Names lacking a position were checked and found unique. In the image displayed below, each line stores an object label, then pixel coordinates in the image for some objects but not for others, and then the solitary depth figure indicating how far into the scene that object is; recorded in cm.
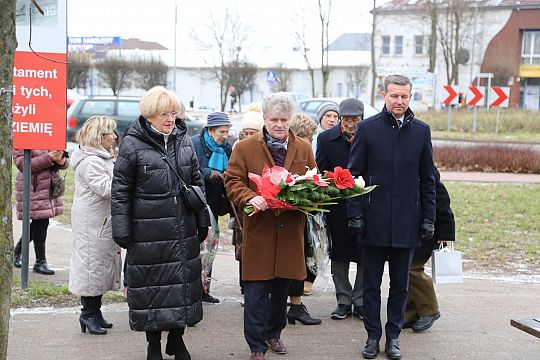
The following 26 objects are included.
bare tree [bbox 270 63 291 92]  5281
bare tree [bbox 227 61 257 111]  4969
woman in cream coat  615
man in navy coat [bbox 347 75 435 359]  573
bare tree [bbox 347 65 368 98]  6208
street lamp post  4583
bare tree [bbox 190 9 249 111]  4859
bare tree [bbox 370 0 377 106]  3617
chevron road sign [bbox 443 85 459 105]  2688
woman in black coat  529
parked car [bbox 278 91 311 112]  2692
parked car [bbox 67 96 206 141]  2220
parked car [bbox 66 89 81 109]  2622
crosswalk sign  4466
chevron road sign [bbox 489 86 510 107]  2545
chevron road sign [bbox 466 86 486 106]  2592
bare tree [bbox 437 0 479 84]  4494
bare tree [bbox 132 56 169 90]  5134
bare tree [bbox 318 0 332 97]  3803
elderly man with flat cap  689
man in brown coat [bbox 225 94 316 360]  563
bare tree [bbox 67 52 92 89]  4853
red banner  713
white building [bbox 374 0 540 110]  6269
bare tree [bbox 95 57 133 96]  5000
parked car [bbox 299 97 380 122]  2454
